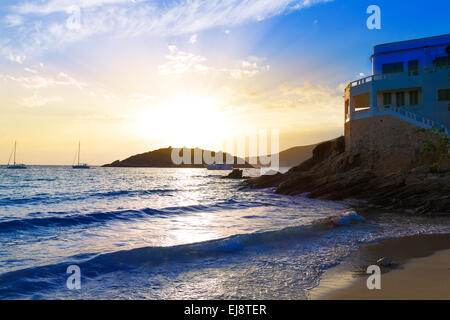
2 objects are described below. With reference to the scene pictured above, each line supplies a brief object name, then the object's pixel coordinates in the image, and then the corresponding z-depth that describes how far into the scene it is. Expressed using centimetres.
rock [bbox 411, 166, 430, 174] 1975
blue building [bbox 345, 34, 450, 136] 2538
